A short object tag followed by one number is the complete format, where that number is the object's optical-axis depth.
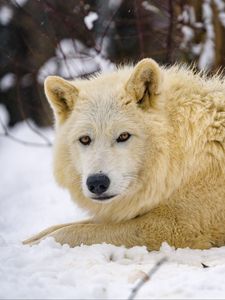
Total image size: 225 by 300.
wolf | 9.84
